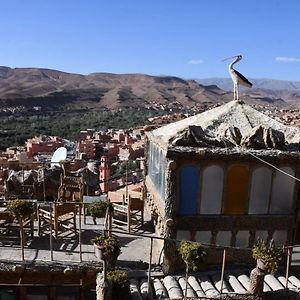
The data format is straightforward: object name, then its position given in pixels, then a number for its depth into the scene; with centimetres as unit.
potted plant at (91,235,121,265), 938
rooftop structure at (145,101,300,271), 1109
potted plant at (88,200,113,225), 1225
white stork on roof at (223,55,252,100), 1305
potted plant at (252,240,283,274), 951
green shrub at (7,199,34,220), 1083
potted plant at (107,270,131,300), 945
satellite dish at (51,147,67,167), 1823
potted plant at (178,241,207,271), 977
